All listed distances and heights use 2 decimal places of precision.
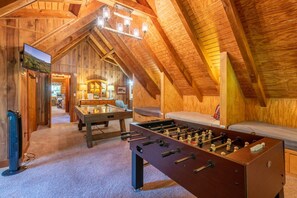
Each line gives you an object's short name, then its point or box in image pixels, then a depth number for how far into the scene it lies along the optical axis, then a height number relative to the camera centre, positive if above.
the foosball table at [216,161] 0.89 -0.49
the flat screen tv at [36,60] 2.41 +0.72
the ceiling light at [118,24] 2.55 +1.44
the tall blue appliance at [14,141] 2.26 -0.67
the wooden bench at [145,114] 4.68 -0.58
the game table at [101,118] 3.34 -0.48
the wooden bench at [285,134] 2.07 -0.57
